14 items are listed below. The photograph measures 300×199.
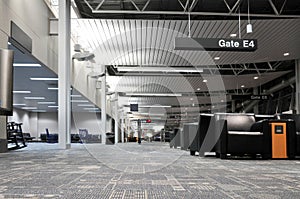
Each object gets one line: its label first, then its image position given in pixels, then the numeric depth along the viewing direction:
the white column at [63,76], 11.00
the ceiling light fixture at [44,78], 14.61
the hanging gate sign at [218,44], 8.80
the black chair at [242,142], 6.98
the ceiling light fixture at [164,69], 19.55
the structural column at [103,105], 21.17
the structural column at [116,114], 28.66
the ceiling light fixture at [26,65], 11.77
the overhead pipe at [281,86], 20.28
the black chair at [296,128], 7.05
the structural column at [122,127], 34.99
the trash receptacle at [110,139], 22.25
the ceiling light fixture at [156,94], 29.54
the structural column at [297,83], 16.63
